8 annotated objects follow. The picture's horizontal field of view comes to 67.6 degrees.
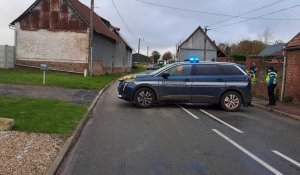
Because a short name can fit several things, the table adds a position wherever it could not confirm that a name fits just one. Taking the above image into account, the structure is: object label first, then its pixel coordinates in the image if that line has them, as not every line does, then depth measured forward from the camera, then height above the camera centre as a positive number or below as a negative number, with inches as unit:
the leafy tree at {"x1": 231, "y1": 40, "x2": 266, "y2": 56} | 1552.8 +248.5
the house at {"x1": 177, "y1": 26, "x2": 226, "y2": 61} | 1504.8 +231.3
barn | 737.4 +129.5
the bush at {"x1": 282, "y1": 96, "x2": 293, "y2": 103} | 401.6 -28.1
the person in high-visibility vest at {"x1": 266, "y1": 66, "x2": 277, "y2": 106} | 365.7 -0.2
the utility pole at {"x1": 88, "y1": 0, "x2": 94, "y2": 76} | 641.4 +119.3
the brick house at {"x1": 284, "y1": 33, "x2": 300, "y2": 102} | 394.2 +26.2
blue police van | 313.6 -8.2
